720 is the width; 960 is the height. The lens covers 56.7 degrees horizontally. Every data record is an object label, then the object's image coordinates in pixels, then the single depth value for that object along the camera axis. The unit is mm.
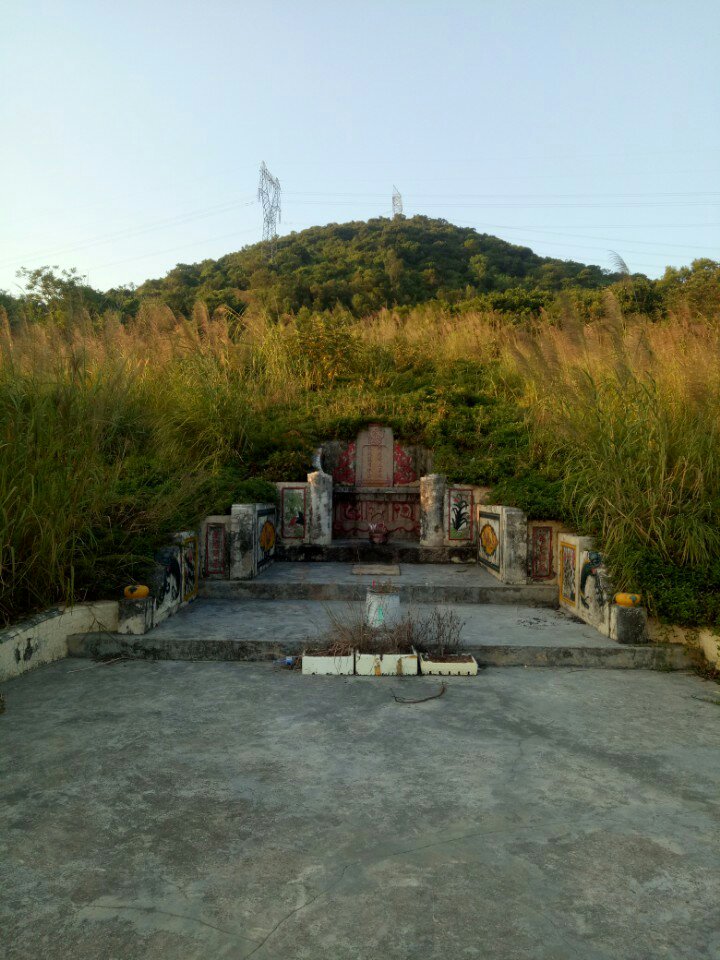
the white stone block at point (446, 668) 4352
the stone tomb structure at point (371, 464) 9547
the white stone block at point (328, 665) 4336
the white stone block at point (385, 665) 4320
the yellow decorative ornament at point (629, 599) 4820
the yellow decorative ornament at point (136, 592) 4858
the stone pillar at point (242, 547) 6613
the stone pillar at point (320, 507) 8242
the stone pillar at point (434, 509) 8383
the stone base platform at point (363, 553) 8086
